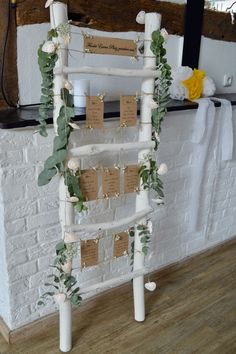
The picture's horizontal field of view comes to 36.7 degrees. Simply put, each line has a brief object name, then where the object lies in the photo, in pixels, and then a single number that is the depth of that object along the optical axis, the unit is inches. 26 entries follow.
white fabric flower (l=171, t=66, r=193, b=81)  75.5
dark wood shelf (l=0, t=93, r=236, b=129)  50.9
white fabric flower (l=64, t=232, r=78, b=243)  54.1
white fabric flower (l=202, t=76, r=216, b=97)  79.4
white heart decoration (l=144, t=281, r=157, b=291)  64.9
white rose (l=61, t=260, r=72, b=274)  55.7
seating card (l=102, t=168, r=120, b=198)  57.1
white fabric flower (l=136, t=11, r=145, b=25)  55.0
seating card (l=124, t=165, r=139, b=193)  59.4
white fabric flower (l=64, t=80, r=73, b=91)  48.0
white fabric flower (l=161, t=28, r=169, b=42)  53.7
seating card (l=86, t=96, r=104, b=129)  51.9
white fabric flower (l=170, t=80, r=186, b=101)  75.0
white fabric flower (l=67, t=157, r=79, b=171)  50.3
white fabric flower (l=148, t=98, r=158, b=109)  56.3
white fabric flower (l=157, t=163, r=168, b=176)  59.4
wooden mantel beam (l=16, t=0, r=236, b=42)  56.2
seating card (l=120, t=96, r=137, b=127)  55.7
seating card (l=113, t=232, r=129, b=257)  62.1
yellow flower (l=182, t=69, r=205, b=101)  76.0
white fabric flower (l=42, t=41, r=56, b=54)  46.0
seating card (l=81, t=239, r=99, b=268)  58.6
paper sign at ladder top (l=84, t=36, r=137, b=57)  50.1
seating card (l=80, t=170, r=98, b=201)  54.2
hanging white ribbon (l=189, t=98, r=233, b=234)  75.0
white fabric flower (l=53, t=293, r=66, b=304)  56.1
